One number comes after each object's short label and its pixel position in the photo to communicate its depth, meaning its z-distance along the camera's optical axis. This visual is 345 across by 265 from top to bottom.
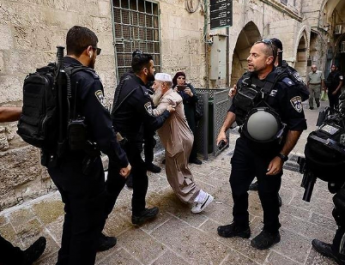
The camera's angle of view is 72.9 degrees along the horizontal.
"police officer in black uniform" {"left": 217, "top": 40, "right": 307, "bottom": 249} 1.88
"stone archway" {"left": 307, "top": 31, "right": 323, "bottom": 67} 13.14
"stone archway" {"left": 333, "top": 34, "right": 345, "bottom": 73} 17.23
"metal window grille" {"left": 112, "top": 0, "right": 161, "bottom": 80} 4.07
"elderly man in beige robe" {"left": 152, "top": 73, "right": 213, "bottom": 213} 2.70
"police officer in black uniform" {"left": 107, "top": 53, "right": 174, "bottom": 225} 2.20
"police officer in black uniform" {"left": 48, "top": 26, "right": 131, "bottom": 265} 1.57
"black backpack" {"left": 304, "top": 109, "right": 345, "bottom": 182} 1.58
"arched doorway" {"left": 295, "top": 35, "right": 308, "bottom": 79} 11.28
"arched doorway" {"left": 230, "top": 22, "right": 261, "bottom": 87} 8.62
